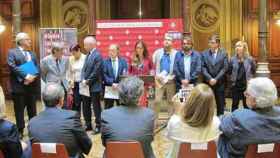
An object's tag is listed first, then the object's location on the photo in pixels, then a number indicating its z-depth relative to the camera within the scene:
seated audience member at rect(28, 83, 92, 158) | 2.94
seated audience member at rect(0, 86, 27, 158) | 2.83
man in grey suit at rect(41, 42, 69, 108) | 5.73
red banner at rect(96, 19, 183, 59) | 6.92
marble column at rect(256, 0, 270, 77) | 7.30
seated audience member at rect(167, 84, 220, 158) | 2.66
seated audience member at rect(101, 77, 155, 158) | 2.87
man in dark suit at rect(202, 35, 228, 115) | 6.26
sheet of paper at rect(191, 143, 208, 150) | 2.69
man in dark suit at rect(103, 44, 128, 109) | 5.95
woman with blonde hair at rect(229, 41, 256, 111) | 6.54
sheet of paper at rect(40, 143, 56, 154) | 2.77
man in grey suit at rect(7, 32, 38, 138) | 5.62
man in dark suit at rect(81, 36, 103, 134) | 5.88
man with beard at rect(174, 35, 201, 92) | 5.99
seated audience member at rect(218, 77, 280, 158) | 2.73
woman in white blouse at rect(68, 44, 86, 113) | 6.03
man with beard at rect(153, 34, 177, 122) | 5.97
